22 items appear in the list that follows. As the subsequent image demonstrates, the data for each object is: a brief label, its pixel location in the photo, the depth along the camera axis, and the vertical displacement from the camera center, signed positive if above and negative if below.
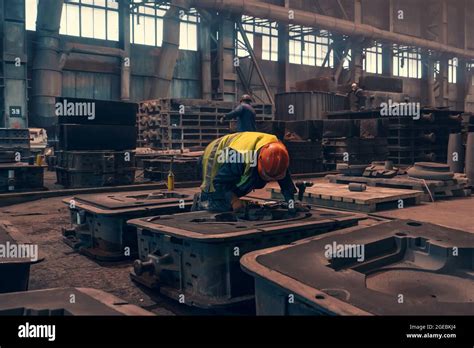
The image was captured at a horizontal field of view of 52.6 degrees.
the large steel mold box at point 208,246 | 3.47 -0.73
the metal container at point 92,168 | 9.64 -0.32
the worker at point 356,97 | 16.25 +1.82
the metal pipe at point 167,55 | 17.72 +3.68
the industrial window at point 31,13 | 16.19 +4.74
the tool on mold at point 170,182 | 7.61 -0.49
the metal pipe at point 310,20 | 18.34 +5.75
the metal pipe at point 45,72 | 15.38 +2.61
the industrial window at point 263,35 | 21.64 +5.52
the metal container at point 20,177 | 9.02 -0.47
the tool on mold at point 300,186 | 5.05 -0.37
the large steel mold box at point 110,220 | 4.92 -0.73
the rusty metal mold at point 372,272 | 2.31 -0.73
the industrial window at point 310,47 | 23.77 +5.34
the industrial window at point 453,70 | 31.69 +5.31
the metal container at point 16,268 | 3.18 -0.78
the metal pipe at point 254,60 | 19.92 +3.83
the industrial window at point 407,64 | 28.79 +5.29
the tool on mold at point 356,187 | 7.23 -0.56
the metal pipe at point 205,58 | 19.59 +3.86
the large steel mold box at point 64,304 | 2.37 -0.79
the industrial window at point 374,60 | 27.52 +5.25
